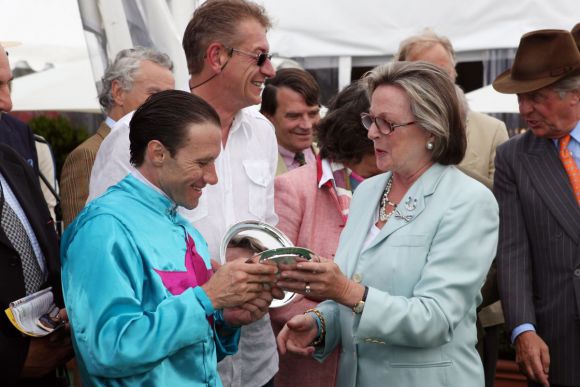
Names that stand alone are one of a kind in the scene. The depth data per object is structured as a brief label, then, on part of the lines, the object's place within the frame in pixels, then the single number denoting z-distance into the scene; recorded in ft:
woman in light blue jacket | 9.98
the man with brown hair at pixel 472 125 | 17.22
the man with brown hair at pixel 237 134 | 12.09
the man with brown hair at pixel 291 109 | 17.63
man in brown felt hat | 13.03
